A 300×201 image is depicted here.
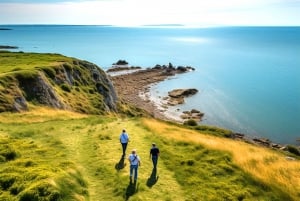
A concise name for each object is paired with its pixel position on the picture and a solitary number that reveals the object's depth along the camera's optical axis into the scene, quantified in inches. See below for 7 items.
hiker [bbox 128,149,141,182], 557.1
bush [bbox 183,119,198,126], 2082.2
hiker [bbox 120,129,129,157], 675.9
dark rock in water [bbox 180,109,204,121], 2545.5
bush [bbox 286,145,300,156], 1644.3
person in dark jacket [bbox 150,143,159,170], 610.2
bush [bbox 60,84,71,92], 1731.2
